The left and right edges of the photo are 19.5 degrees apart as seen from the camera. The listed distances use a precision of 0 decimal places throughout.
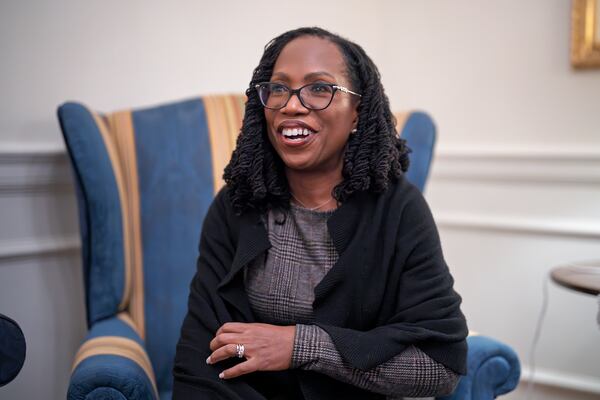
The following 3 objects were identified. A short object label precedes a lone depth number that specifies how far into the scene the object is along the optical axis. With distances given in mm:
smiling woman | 2204
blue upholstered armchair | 2465
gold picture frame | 2826
